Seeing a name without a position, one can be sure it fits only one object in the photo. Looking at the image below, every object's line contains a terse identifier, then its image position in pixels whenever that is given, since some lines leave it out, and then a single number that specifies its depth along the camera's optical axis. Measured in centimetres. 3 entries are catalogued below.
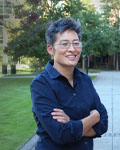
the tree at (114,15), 4247
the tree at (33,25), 2030
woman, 210
